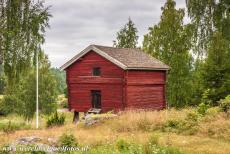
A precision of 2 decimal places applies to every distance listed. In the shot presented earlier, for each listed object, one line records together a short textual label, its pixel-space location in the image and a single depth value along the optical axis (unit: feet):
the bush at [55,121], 85.50
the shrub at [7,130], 69.81
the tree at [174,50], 128.36
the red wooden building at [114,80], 94.68
